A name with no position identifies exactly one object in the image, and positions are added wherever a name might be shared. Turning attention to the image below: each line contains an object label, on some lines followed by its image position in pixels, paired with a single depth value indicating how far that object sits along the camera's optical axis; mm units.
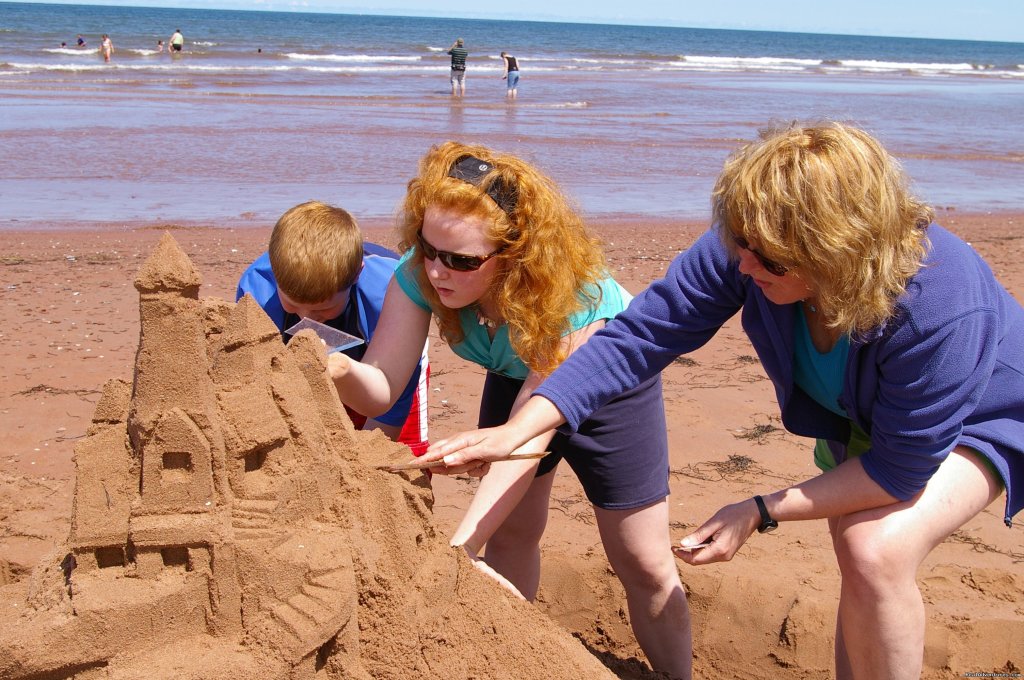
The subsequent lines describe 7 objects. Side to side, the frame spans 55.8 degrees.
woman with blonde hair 2328
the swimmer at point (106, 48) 31047
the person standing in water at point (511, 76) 24906
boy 3270
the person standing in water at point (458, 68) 24844
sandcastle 2344
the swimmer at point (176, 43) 34625
